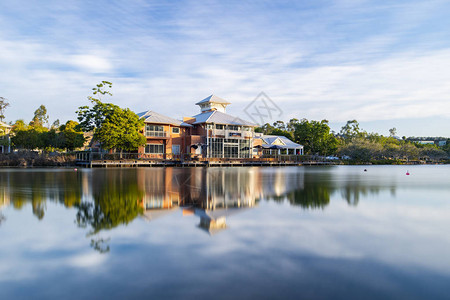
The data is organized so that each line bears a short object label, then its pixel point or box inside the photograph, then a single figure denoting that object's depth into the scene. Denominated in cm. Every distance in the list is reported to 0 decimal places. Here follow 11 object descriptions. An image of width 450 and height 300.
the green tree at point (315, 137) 6125
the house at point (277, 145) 5531
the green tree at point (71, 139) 5519
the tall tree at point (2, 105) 5749
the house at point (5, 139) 5035
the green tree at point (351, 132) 7694
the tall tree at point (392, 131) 11925
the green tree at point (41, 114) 8928
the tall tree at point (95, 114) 4178
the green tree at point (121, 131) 3962
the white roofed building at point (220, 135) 4741
